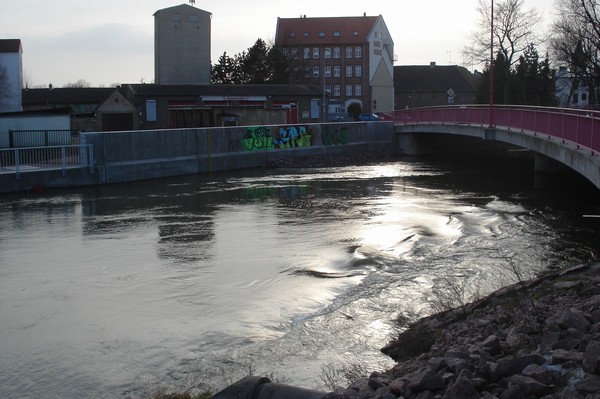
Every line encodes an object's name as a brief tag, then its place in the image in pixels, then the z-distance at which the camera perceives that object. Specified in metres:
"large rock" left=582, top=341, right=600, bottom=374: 6.39
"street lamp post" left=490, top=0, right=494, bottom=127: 36.88
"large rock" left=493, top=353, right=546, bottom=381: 6.77
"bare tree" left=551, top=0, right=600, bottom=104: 56.96
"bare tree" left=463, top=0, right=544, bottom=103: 73.38
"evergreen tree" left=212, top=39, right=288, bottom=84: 93.62
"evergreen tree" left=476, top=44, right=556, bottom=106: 78.75
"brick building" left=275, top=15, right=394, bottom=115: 114.88
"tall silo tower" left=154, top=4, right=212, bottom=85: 77.12
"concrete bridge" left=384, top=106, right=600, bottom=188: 20.64
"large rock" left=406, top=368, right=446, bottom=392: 6.72
